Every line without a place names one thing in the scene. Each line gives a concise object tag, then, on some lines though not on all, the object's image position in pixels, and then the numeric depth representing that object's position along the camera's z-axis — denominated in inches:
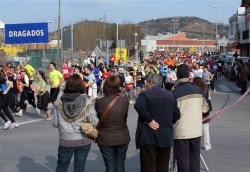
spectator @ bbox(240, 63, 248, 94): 935.7
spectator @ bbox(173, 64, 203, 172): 257.9
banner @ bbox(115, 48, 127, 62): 1407.2
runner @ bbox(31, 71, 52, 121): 554.6
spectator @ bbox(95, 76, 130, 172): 233.5
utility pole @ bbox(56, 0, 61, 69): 1628.9
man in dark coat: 230.1
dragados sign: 1033.5
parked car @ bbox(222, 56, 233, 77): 1565.9
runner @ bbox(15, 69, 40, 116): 607.8
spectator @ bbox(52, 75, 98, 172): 233.5
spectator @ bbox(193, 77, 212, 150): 364.1
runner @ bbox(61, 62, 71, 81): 784.9
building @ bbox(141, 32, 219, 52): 5418.3
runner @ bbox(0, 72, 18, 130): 480.7
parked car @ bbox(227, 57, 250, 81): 1381.6
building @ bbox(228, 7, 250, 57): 2005.4
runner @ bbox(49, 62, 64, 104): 577.0
